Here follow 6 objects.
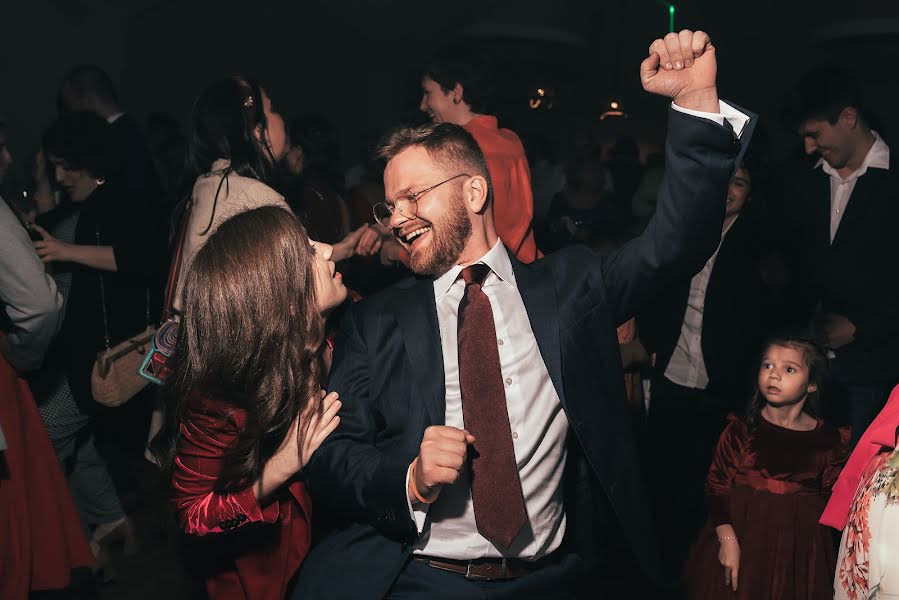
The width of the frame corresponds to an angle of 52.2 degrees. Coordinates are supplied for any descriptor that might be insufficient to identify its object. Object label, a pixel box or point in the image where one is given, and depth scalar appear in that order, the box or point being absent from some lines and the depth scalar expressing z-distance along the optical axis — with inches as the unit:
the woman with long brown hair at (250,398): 76.0
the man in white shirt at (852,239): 122.3
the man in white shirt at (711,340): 128.3
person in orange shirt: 124.9
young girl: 104.3
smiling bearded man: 71.3
